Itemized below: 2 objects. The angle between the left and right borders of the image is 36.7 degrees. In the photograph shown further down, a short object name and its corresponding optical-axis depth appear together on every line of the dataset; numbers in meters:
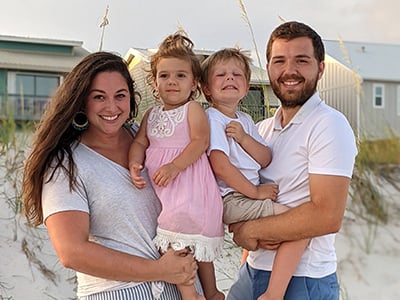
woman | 1.83
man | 1.88
